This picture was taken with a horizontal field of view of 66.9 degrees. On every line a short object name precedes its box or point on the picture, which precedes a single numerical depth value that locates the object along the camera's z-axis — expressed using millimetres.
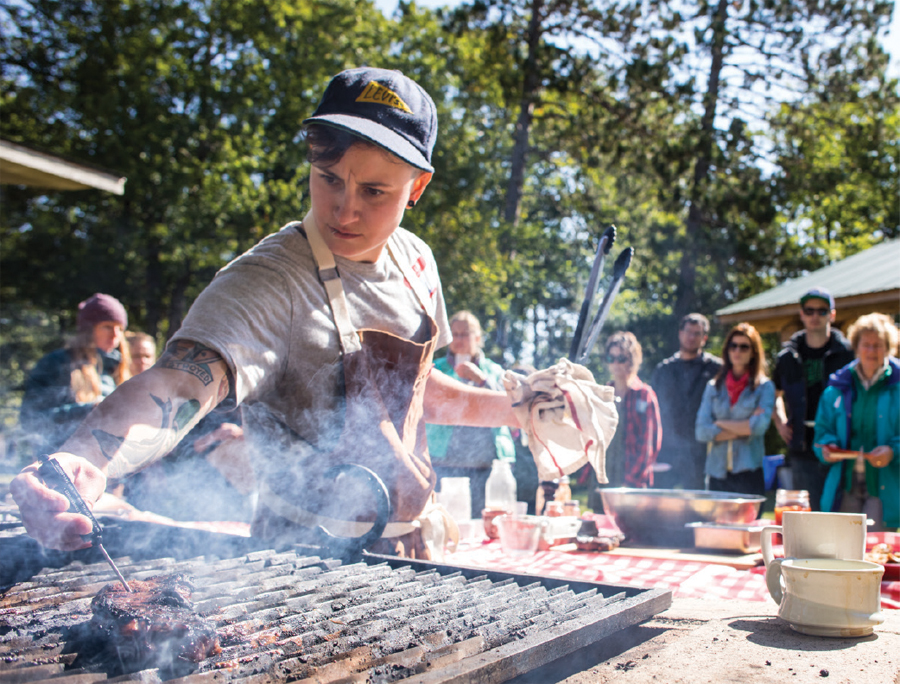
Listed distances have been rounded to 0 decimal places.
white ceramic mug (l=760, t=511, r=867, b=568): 1610
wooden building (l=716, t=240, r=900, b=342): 8656
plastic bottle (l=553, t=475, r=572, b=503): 3352
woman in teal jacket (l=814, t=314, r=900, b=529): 4094
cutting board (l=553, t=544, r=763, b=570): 2330
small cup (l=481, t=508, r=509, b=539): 3002
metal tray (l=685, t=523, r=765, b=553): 2492
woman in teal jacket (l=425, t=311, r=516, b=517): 4348
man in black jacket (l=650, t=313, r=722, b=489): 5703
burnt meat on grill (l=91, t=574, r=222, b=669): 1062
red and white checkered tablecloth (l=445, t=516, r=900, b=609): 1962
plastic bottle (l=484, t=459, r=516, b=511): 3225
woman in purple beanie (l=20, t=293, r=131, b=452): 3764
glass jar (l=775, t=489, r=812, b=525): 2986
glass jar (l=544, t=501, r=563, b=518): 3080
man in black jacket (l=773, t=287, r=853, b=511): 5301
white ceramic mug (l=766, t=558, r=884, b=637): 1378
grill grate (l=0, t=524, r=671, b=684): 1034
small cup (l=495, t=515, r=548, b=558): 2457
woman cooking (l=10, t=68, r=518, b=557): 1519
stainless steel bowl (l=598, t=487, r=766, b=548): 2604
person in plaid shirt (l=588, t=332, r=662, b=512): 4770
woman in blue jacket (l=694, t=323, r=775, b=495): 4906
